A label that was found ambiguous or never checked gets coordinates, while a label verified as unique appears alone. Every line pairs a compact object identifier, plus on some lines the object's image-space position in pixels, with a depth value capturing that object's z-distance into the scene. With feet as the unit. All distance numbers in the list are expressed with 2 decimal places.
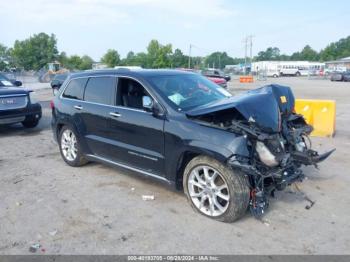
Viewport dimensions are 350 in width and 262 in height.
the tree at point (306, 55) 411.34
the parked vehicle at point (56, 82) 74.38
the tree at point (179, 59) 277.76
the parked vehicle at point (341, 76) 148.17
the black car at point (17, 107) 29.17
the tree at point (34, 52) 288.71
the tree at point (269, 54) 495.49
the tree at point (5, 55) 287.69
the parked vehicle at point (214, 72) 126.62
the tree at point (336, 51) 391.04
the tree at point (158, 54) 243.19
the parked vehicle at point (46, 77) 128.88
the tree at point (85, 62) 282.23
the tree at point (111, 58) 254.88
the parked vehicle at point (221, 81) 78.87
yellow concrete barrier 28.48
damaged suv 12.71
